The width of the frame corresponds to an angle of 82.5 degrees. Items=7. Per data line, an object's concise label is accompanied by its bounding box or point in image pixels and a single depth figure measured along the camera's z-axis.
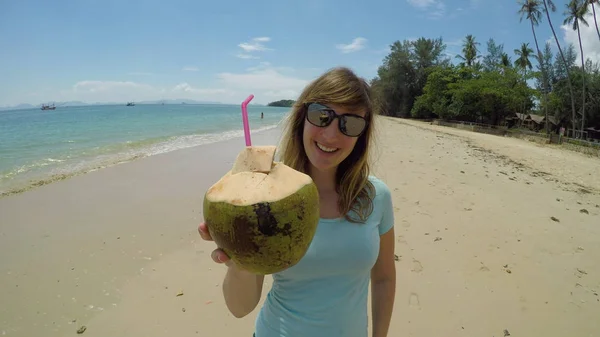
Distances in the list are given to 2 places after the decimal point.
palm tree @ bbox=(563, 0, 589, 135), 22.69
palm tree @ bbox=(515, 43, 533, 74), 36.00
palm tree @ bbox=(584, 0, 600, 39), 21.48
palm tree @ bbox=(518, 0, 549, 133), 25.28
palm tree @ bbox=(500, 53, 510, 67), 42.16
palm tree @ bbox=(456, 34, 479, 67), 43.81
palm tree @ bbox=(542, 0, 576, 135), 22.75
